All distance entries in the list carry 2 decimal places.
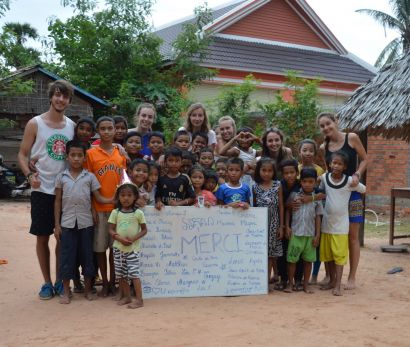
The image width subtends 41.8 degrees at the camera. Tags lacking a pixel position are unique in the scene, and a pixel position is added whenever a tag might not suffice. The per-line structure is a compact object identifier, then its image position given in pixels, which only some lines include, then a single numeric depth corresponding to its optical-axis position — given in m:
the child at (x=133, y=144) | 5.26
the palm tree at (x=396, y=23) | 26.02
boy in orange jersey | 4.87
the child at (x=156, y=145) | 5.40
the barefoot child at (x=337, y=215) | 5.33
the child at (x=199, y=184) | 5.14
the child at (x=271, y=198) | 5.22
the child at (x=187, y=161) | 5.35
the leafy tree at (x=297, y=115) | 13.27
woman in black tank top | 5.50
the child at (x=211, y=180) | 5.40
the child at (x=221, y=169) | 5.73
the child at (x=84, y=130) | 4.94
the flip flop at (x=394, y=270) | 6.61
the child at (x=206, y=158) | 5.51
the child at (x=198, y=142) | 5.69
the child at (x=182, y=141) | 5.49
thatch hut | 7.91
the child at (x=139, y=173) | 4.83
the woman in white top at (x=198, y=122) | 5.82
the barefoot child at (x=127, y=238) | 4.66
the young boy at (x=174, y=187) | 5.03
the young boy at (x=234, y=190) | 5.13
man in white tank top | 4.78
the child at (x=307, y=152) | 5.46
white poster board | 5.00
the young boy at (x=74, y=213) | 4.73
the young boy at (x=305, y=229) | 5.22
